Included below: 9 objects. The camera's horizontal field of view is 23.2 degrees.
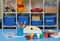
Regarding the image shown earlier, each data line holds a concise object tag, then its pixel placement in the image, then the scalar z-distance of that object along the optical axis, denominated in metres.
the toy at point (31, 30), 1.97
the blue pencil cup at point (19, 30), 1.87
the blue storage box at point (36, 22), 3.90
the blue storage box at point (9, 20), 3.87
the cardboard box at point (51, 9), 3.86
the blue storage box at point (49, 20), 3.93
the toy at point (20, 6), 2.31
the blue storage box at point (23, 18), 3.88
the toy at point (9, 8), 3.93
